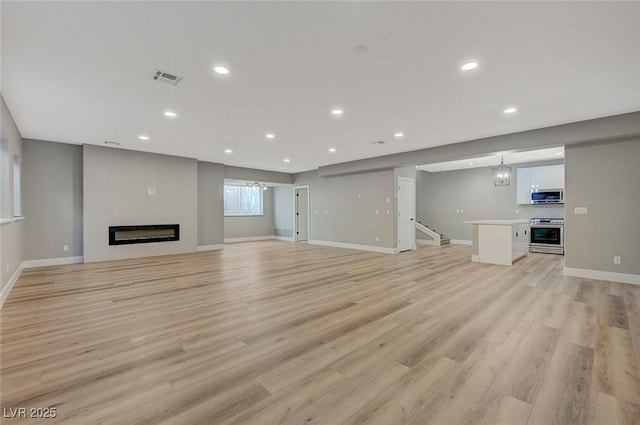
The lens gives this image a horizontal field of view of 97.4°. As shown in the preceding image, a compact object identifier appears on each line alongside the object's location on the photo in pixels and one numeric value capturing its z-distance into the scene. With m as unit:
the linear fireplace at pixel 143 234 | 6.77
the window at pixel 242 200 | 11.21
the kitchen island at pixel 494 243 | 6.16
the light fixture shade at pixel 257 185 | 11.07
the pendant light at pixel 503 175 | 6.16
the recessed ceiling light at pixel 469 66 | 2.85
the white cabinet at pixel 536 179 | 8.09
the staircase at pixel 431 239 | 9.73
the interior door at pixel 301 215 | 11.41
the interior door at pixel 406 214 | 8.41
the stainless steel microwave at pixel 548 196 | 8.01
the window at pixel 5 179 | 4.14
